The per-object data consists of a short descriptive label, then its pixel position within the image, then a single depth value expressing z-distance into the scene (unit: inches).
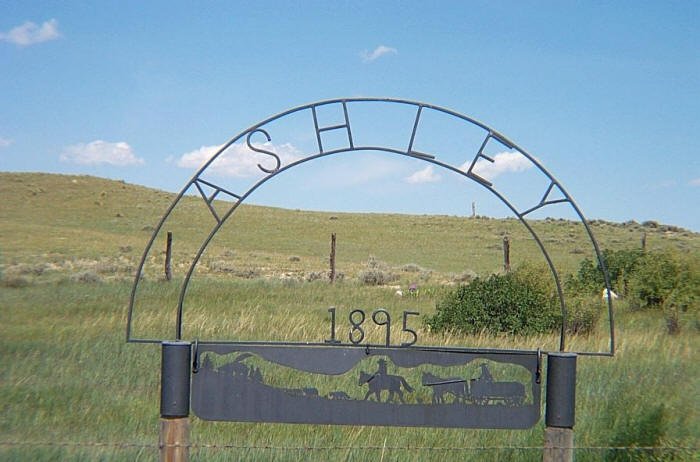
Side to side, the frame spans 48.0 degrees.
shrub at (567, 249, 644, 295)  664.1
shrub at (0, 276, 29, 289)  718.5
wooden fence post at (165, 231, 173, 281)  730.8
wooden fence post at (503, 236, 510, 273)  816.6
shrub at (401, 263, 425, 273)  1280.8
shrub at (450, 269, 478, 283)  1022.4
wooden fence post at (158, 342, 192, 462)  173.8
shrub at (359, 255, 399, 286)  895.1
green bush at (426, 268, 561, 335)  466.9
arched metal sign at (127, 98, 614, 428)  179.2
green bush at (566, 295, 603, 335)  494.9
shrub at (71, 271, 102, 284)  833.9
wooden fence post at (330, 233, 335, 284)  815.7
